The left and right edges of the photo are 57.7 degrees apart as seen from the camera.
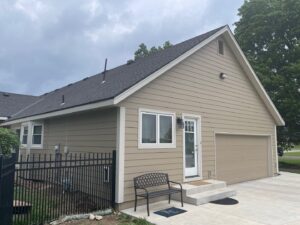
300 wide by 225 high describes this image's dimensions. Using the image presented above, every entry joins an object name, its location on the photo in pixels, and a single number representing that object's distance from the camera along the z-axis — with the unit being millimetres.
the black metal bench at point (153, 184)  6777
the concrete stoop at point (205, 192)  7289
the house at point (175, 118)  7398
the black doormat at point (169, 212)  6373
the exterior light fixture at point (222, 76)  10638
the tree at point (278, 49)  17406
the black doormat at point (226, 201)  7398
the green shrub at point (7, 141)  8195
